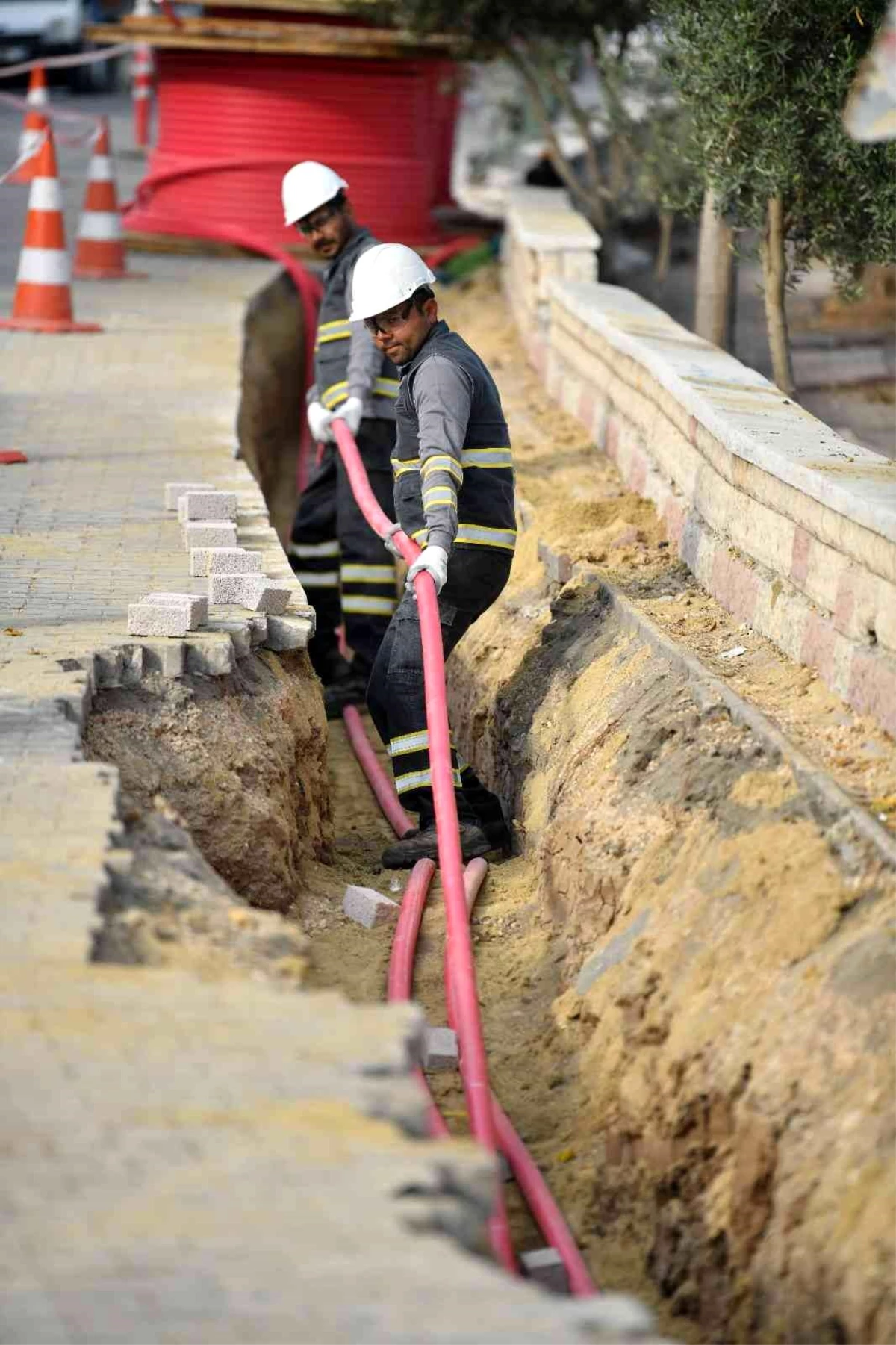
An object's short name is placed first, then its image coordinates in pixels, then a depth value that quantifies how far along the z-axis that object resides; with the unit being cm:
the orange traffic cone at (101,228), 2431
